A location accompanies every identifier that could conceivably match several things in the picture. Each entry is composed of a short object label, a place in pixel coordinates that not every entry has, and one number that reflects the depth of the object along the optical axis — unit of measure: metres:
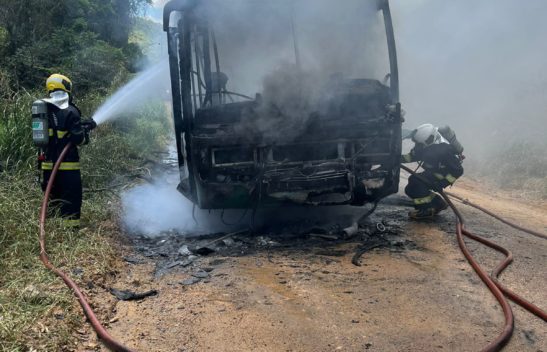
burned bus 4.73
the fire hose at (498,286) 2.85
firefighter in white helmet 5.86
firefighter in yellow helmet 4.92
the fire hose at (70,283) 2.79
